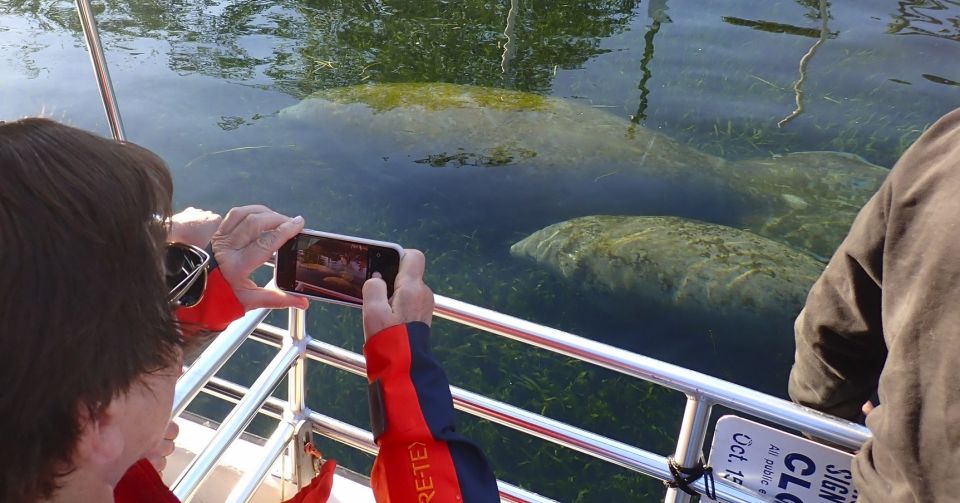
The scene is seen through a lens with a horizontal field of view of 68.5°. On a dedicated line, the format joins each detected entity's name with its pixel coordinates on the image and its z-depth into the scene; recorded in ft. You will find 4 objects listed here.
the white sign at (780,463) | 5.08
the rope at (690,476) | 5.43
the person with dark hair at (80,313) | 2.21
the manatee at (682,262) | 15.64
